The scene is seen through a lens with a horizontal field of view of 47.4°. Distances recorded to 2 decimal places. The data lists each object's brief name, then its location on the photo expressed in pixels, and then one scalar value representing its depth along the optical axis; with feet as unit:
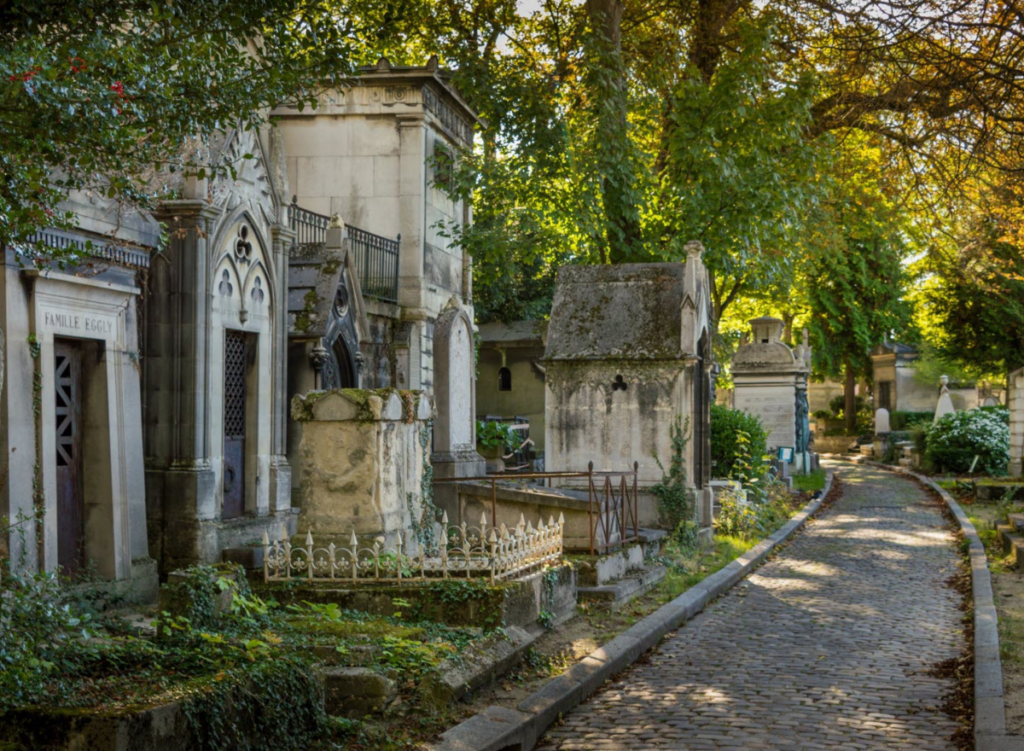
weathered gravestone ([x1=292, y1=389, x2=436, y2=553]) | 29.86
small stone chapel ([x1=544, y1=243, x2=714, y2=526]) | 48.93
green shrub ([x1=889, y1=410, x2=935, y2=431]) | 137.18
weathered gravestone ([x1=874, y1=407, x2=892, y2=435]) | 137.18
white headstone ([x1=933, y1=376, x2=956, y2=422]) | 109.19
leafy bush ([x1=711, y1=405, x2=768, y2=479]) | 63.57
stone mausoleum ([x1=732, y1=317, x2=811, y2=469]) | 98.63
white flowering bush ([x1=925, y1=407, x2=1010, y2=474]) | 91.35
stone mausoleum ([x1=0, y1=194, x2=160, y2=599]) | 28.19
